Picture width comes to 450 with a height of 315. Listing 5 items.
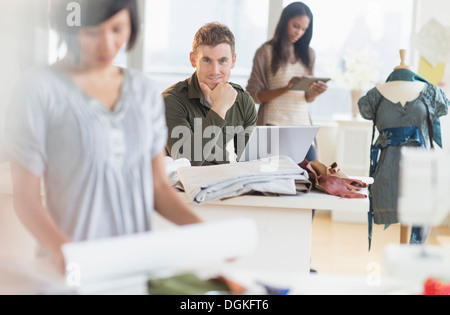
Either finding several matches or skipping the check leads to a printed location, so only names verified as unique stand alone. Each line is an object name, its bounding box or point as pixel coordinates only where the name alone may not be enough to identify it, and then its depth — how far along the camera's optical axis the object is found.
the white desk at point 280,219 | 3.36
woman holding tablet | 5.33
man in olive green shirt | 3.59
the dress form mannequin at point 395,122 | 3.78
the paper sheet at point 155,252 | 3.06
